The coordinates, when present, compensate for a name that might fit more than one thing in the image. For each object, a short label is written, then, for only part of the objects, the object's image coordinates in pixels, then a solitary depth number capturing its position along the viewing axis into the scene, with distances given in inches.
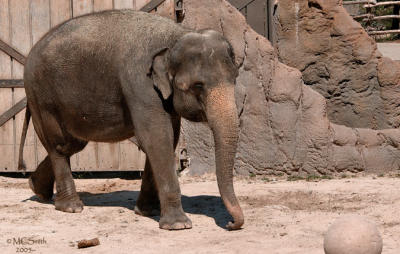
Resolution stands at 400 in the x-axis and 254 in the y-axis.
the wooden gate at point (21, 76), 842.1
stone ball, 429.2
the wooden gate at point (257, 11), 918.3
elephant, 549.2
